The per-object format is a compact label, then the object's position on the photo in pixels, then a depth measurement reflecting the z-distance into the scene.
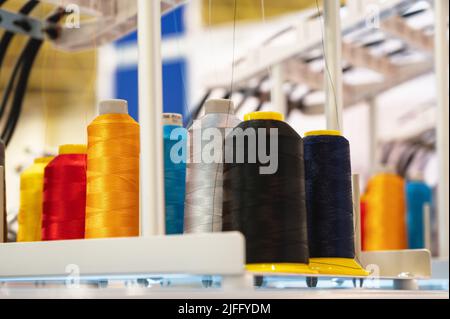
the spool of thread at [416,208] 2.86
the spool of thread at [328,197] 1.43
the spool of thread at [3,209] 1.51
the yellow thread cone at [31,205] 1.64
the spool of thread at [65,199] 1.49
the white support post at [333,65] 1.62
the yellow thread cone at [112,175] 1.39
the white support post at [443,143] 2.20
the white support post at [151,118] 1.30
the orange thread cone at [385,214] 2.69
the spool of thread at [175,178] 1.45
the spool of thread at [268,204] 1.30
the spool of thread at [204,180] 1.39
